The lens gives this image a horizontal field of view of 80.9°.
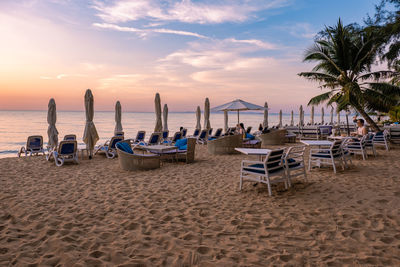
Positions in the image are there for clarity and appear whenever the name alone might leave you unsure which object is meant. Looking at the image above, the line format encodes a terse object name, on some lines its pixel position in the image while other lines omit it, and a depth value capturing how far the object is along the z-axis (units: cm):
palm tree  1170
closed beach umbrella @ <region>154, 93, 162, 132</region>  1206
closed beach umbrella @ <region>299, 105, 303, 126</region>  2115
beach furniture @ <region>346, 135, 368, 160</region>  737
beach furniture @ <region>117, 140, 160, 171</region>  627
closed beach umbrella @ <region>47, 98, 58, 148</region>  888
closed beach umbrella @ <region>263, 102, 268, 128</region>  1680
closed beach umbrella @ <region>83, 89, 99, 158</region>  835
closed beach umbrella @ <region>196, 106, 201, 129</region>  1570
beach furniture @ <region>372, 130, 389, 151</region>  943
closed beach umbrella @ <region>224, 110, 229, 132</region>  1741
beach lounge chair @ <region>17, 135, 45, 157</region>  883
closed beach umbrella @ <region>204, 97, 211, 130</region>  1471
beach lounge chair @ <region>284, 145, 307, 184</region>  449
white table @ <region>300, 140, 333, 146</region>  600
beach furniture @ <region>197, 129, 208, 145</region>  1253
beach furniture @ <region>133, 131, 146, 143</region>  1116
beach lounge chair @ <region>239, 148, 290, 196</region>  408
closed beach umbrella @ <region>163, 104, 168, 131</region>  1433
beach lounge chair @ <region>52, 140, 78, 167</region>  720
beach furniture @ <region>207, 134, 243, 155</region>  893
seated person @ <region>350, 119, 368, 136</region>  824
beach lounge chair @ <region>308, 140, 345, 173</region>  569
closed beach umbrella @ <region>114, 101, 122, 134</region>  1180
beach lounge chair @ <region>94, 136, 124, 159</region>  851
